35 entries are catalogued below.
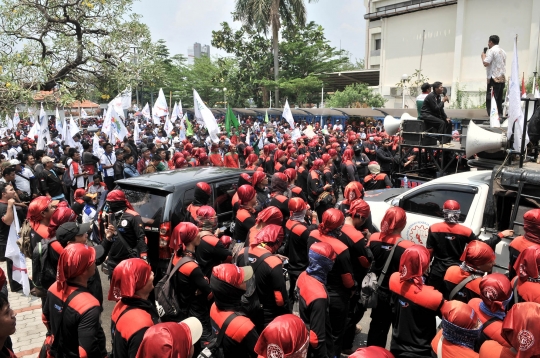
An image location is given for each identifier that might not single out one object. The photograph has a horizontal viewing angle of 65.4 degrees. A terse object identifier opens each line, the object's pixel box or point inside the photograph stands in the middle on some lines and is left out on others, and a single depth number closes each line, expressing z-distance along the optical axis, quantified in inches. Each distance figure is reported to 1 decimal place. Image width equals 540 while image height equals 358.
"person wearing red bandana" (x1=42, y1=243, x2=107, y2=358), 114.7
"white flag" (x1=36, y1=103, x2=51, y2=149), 491.3
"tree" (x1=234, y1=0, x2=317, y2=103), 1336.1
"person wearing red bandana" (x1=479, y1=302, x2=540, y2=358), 86.4
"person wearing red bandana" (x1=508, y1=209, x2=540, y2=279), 161.0
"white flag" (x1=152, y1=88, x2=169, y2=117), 654.8
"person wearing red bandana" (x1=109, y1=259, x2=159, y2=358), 107.1
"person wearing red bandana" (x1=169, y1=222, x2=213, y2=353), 146.3
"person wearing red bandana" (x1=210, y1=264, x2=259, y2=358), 111.2
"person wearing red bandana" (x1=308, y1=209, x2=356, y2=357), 154.9
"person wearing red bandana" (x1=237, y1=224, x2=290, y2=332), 142.5
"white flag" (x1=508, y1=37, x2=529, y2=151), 203.0
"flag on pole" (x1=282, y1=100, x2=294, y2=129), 701.3
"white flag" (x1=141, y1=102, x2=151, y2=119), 923.6
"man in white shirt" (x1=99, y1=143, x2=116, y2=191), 418.1
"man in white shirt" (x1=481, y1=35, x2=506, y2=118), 325.7
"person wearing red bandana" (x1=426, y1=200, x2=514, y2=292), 176.4
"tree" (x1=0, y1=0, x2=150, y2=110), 307.4
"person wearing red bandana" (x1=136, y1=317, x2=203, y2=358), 83.8
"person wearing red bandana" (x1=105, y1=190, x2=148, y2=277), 196.1
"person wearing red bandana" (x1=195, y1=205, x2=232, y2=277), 170.7
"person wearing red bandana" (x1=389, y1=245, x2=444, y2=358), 128.1
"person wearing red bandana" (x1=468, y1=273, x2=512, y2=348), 112.7
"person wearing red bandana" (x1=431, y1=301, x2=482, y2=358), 100.0
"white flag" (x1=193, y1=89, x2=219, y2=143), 462.0
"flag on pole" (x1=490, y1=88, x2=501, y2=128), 304.2
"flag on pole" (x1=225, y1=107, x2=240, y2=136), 596.7
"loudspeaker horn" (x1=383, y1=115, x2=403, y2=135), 375.2
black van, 216.5
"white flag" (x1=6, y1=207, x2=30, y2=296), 222.8
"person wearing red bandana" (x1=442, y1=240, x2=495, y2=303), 139.8
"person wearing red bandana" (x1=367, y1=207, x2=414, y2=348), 161.9
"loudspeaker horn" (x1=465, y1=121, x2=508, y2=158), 225.9
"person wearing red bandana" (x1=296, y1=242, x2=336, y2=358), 128.6
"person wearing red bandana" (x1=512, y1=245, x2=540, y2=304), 134.7
